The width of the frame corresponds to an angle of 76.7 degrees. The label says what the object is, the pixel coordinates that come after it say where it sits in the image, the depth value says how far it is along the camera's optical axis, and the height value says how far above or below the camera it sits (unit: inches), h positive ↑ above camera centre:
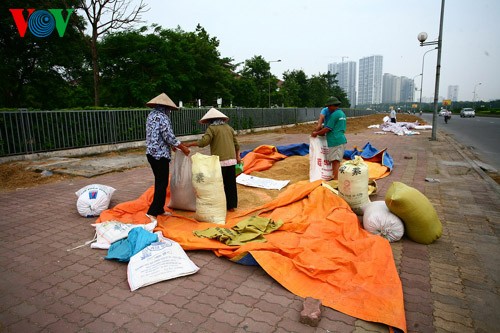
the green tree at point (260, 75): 1577.3 +182.5
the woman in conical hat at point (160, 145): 163.6 -17.2
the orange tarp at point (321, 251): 97.2 -55.0
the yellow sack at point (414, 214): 137.6 -45.4
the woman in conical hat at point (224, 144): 176.6 -18.2
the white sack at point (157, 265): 108.6 -54.5
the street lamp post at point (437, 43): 508.7 +105.3
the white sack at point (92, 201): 175.5 -48.6
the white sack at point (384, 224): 141.2 -50.8
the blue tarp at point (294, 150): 337.4 -41.3
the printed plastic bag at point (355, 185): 170.1 -40.3
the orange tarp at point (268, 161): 278.2 -47.2
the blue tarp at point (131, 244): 124.2 -53.0
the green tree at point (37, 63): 596.1 +104.6
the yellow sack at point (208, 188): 160.7 -38.3
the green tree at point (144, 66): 770.2 +119.2
